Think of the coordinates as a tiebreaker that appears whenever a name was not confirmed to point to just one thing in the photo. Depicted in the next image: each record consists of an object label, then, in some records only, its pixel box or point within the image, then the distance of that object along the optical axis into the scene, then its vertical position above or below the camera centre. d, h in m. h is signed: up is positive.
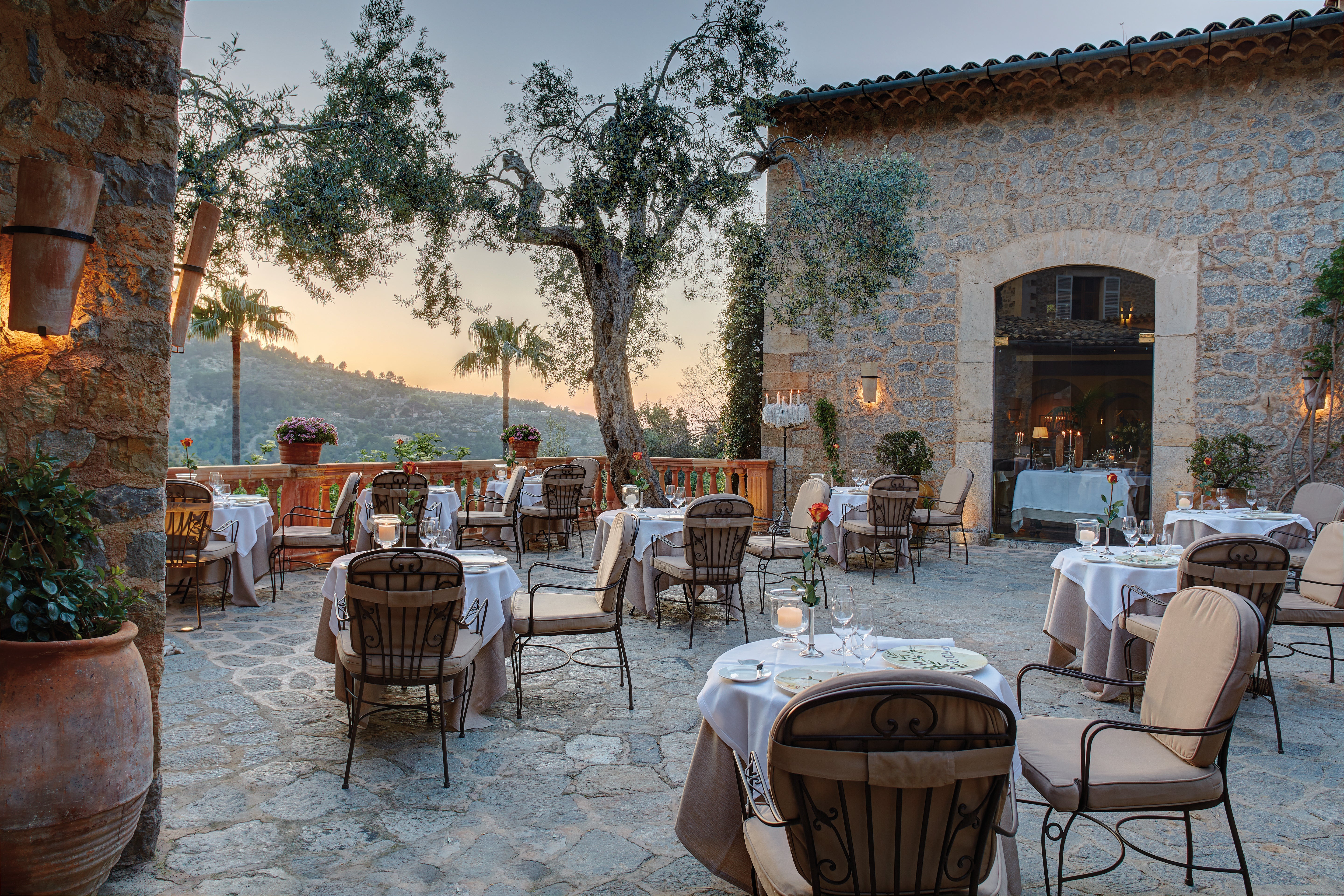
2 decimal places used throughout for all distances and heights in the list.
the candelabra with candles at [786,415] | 9.76 +0.29
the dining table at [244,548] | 5.92 -0.90
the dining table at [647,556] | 5.81 -0.87
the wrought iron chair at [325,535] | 6.62 -0.88
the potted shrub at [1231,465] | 8.34 -0.20
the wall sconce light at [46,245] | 2.27 +0.52
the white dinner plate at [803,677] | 2.19 -0.68
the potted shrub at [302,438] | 7.60 -0.07
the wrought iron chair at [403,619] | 3.11 -0.74
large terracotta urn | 1.96 -0.85
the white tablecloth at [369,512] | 7.49 -0.76
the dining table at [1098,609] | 4.04 -0.87
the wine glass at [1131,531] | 4.67 -0.51
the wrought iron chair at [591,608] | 3.99 -0.92
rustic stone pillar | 2.37 +0.52
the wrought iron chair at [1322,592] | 4.14 -0.80
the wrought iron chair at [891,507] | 7.18 -0.60
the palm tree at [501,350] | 18.98 +2.00
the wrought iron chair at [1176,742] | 2.17 -0.87
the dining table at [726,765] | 2.18 -0.94
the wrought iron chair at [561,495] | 8.12 -0.62
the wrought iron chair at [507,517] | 8.10 -0.87
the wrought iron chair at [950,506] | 7.99 -0.71
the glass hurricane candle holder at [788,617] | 2.53 -0.56
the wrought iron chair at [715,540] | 5.14 -0.67
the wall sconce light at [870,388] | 10.05 +0.66
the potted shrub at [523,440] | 10.32 -0.07
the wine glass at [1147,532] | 4.57 -0.50
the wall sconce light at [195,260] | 3.49 +0.76
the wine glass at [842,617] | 2.47 -0.55
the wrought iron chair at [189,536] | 5.38 -0.73
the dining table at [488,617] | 3.80 -0.90
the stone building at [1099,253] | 8.43 +2.16
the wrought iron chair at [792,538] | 6.24 -0.85
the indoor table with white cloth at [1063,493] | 9.70 -0.62
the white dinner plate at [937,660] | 2.33 -0.66
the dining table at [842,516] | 7.89 -0.76
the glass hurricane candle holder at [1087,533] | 4.53 -0.51
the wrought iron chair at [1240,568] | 3.61 -0.55
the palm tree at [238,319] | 16.45 +2.34
